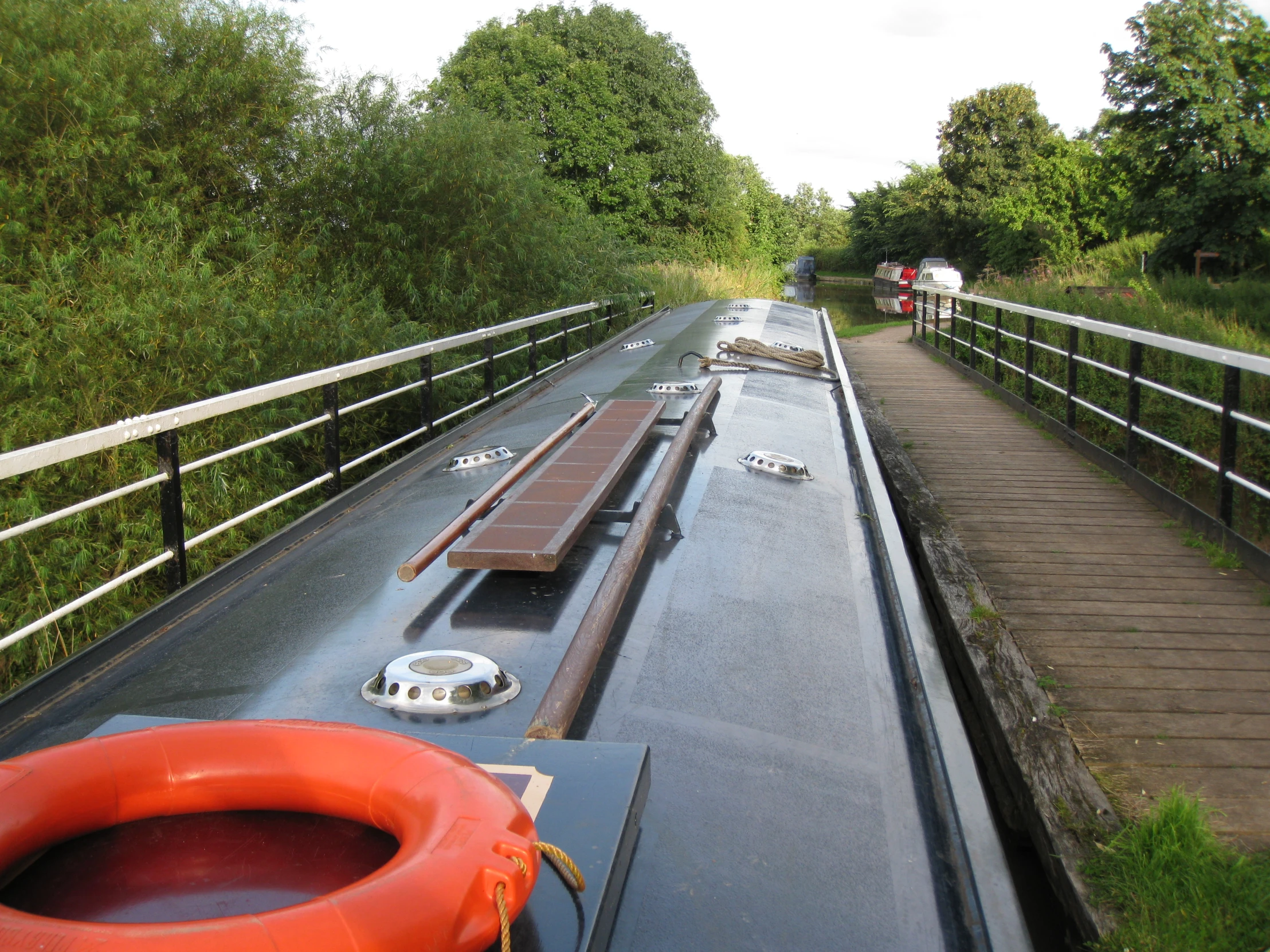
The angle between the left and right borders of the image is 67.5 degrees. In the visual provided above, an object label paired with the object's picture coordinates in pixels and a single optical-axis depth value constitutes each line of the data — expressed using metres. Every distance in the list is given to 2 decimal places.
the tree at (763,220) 43.62
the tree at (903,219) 47.19
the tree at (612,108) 24.52
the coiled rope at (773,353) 7.21
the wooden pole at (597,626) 1.85
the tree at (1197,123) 23.53
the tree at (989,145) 43.72
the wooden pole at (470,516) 2.54
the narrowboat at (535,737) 1.21
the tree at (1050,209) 39.56
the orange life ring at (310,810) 0.96
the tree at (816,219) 92.38
